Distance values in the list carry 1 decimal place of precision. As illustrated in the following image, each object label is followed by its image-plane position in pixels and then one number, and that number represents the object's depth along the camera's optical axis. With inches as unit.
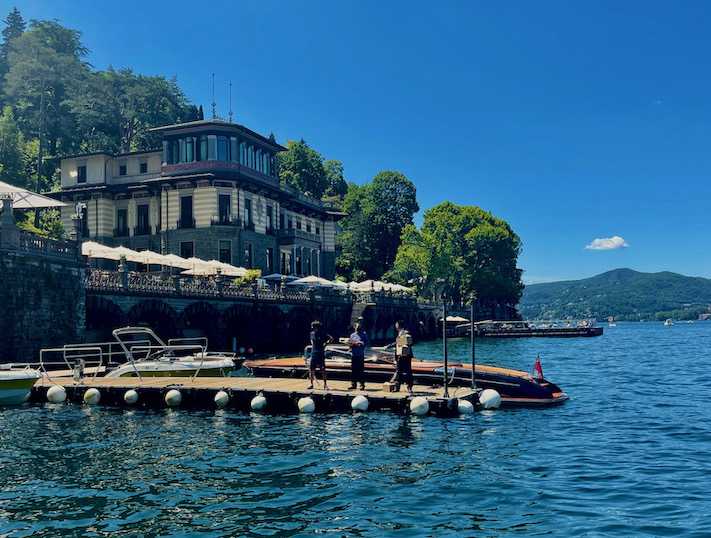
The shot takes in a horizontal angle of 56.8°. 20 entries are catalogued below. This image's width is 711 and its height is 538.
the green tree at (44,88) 3368.6
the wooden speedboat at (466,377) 928.3
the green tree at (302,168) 4131.4
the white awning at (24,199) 1162.6
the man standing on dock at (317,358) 868.0
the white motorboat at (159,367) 1031.0
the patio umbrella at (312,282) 2255.2
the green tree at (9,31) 4045.5
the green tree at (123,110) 3517.5
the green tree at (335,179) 4669.5
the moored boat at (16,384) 904.3
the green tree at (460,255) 3607.3
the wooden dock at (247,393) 818.2
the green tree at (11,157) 2940.5
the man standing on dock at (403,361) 824.3
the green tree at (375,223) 3932.1
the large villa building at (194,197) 2330.2
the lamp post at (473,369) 864.9
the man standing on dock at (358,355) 853.8
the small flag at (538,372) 956.9
